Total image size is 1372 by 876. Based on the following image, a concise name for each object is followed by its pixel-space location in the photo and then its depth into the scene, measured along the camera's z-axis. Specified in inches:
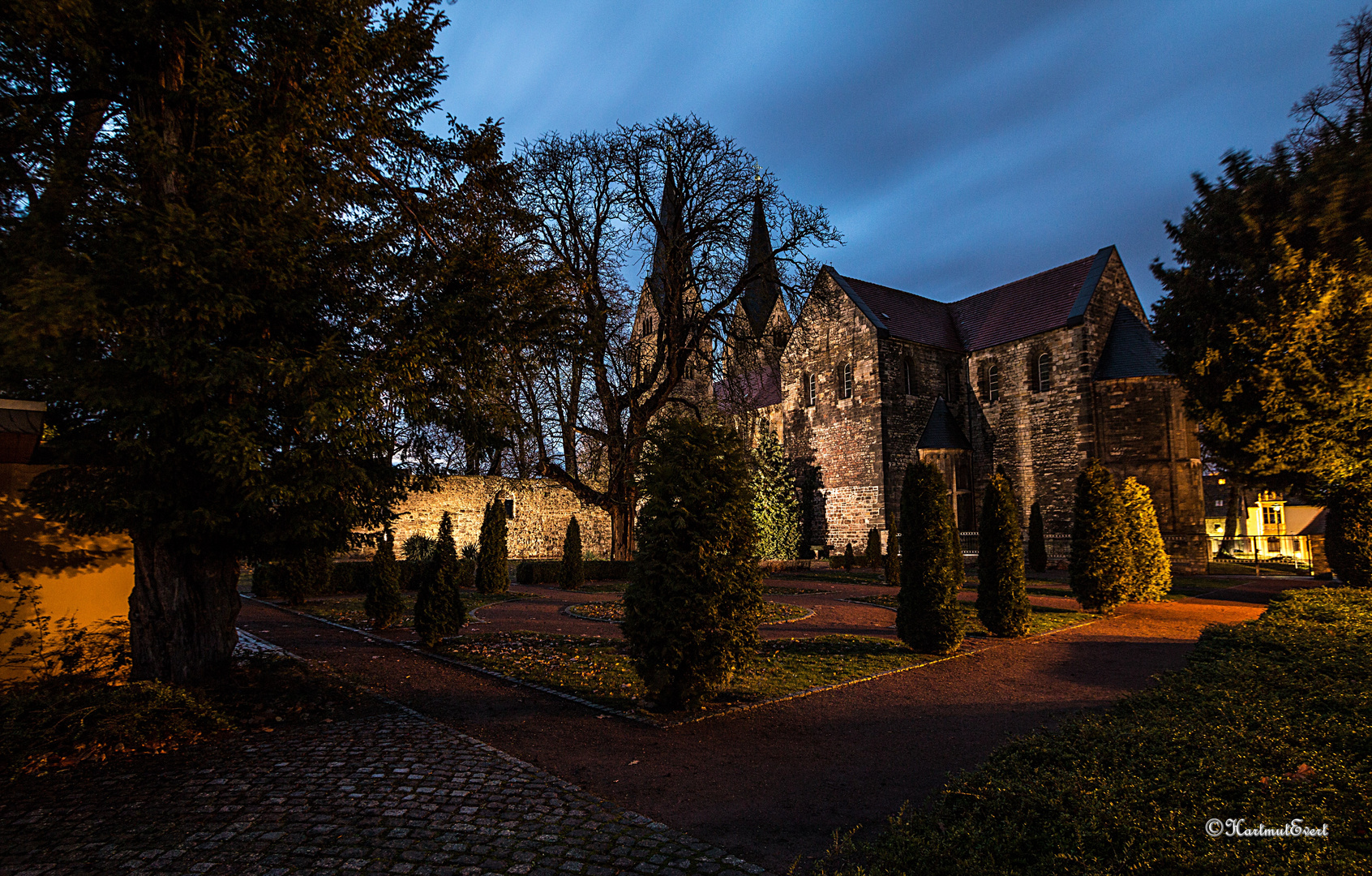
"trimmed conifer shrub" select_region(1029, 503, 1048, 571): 902.4
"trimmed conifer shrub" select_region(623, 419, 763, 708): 247.9
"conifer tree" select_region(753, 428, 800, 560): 1060.5
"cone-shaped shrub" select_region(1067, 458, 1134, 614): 502.0
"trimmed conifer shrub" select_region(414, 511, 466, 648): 383.9
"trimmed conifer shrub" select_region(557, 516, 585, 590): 748.0
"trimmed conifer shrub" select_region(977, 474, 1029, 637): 409.4
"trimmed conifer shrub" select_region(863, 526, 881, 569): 997.8
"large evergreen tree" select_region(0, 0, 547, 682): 195.0
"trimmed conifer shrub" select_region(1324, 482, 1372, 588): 511.2
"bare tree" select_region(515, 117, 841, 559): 711.7
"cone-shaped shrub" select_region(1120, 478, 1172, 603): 529.3
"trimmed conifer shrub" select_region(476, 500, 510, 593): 673.6
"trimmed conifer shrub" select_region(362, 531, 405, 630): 442.9
